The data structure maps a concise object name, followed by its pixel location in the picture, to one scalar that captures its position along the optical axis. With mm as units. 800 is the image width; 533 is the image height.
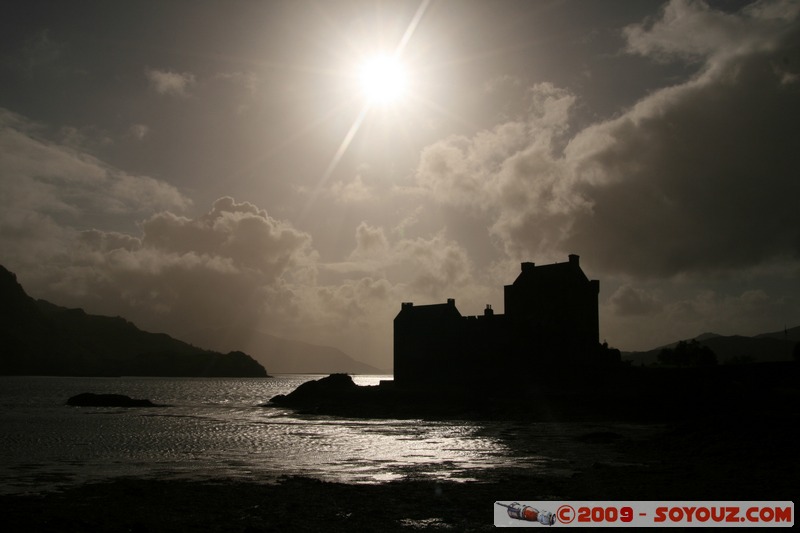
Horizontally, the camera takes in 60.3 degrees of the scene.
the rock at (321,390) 87438
